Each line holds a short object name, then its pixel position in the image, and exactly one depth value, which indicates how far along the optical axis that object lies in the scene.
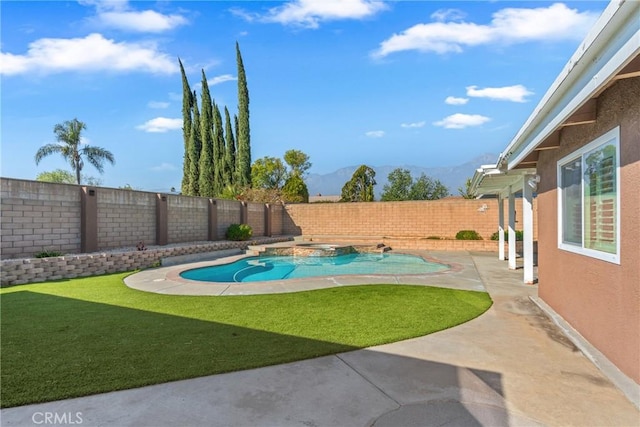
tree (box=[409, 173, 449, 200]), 42.50
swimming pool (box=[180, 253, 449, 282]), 11.52
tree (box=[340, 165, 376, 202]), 40.06
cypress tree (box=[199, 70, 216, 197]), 34.25
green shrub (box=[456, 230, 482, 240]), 18.00
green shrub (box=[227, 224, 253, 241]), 18.34
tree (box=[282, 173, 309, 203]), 30.88
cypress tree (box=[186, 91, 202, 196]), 34.81
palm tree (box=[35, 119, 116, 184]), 27.69
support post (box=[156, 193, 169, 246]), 14.45
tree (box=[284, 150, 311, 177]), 44.78
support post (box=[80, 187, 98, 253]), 11.27
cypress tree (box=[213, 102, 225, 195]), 35.16
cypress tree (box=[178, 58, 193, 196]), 35.16
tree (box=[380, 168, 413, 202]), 42.91
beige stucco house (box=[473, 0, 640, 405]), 2.70
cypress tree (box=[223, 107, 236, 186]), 35.39
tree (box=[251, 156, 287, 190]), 41.25
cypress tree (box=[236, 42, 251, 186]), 32.47
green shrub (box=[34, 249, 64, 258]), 9.71
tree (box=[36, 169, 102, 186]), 43.56
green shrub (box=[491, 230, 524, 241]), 16.25
